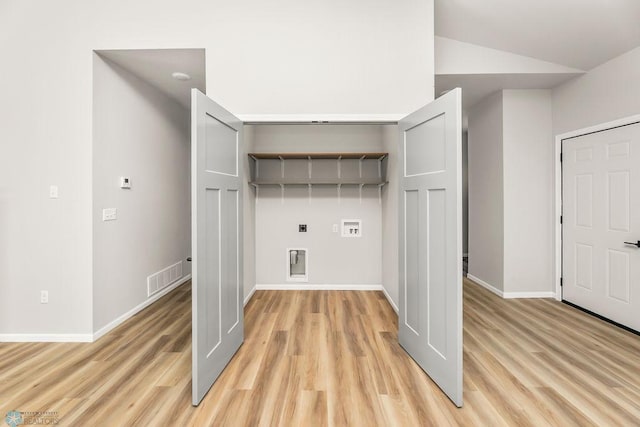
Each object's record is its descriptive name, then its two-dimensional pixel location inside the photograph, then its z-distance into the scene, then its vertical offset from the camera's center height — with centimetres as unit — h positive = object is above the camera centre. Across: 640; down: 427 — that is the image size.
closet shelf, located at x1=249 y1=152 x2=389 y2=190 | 429 +63
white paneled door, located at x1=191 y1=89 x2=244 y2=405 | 191 -18
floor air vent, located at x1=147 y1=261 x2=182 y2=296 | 379 -82
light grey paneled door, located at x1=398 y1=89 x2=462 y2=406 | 191 -18
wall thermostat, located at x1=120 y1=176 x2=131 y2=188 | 318 +35
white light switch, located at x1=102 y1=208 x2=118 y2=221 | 294 +2
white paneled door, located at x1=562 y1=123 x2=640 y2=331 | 298 -12
